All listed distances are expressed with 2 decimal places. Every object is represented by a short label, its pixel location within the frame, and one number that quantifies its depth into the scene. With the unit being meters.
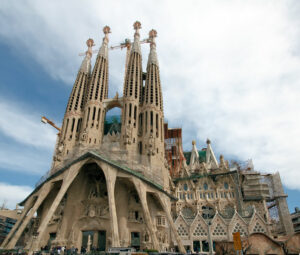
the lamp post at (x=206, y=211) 38.11
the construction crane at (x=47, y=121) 56.66
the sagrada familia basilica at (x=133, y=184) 25.89
